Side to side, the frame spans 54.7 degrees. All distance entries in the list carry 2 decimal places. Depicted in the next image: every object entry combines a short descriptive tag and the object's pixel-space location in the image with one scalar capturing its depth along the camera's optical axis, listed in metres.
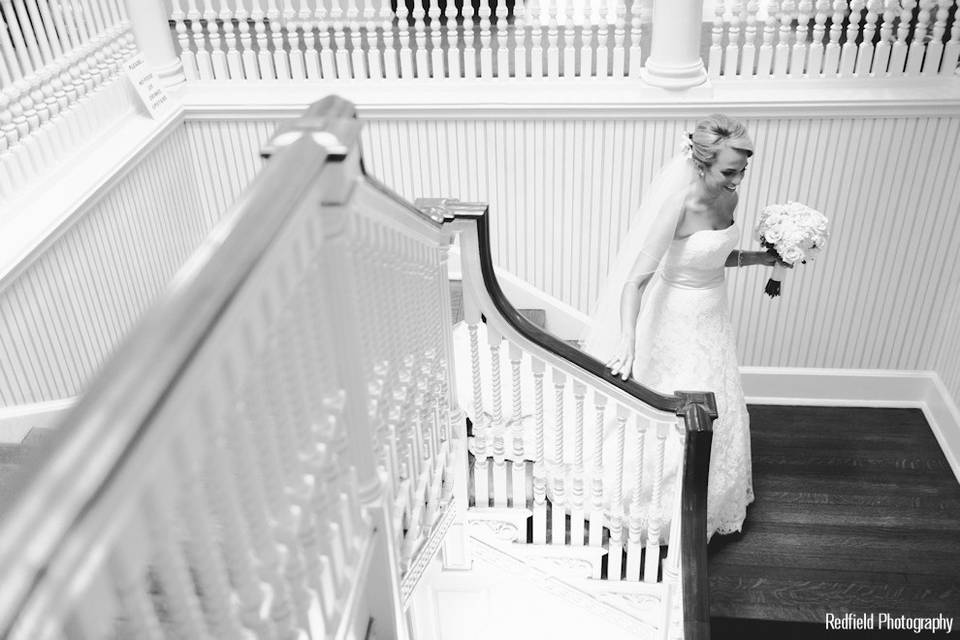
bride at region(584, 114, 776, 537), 4.04
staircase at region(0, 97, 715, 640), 1.04
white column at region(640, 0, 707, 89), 5.29
